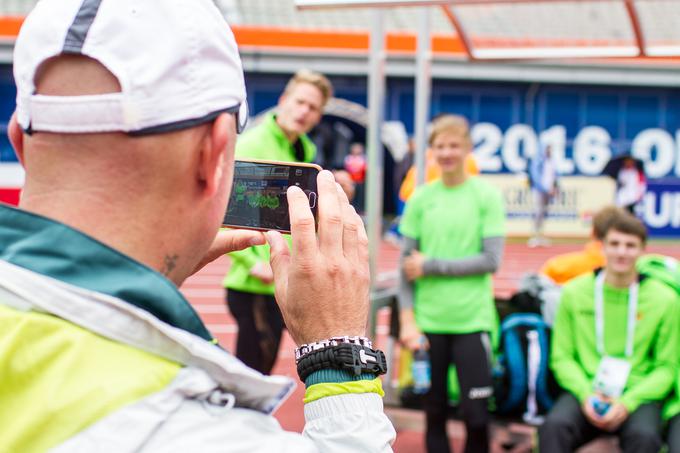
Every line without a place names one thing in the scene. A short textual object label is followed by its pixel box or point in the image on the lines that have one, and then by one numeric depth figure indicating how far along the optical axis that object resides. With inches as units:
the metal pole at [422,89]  203.0
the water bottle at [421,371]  176.1
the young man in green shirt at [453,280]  162.2
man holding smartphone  31.2
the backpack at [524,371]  171.9
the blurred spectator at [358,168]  626.8
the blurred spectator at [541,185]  619.2
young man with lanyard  153.8
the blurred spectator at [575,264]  206.8
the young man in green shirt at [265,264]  155.9
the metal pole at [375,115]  188.9
